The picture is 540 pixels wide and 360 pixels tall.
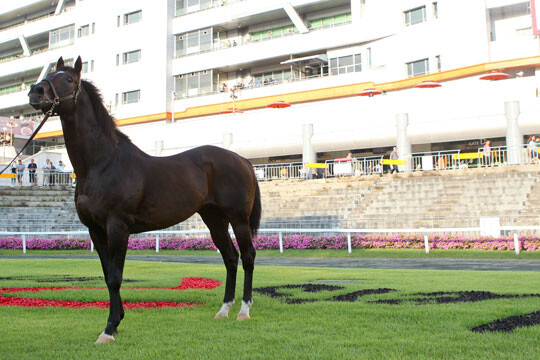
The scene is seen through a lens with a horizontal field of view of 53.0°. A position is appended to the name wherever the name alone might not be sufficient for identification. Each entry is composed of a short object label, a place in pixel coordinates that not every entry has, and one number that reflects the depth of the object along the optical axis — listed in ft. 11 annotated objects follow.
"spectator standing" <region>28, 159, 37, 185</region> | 126.31
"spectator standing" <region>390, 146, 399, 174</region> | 106.52
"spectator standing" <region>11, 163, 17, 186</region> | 127.24
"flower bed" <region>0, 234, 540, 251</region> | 62.59
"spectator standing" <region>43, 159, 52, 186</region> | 126.72
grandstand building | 120.78
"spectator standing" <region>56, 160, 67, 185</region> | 128.25
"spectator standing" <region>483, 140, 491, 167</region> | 92.94
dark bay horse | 17.63
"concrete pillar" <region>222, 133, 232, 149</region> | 148.71
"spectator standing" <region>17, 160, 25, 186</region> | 125.49
